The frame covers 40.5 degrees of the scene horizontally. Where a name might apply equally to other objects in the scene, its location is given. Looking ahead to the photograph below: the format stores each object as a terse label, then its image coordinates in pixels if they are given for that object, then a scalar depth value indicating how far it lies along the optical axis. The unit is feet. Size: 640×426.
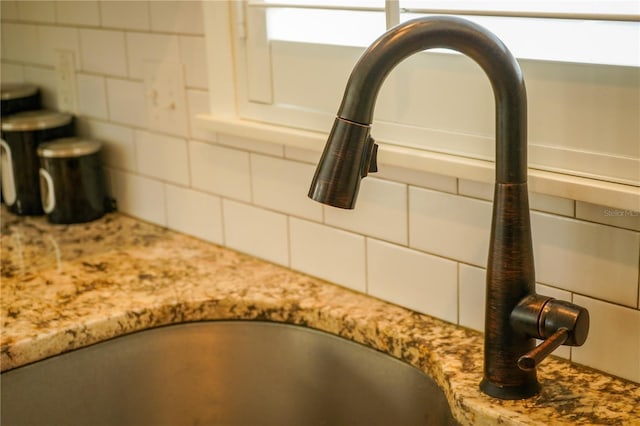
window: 3.29
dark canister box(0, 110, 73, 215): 5.99
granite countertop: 3.42
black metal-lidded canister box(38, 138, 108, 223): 5.79
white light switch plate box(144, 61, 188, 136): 5.32
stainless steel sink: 4.18
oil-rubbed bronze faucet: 3.05
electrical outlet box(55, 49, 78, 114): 6.20
